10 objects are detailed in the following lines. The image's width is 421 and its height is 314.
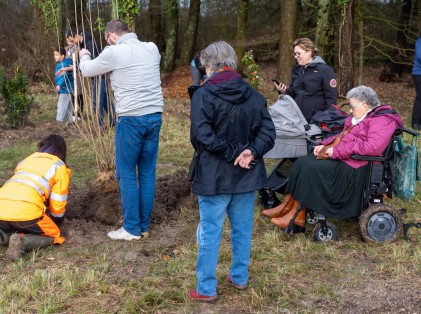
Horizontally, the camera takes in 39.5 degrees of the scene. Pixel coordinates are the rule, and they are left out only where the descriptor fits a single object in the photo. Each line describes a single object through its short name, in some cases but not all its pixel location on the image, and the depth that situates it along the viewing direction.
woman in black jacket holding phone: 6.25
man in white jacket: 5.03
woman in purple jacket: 5.14
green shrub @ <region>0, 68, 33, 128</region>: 10.86
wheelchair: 5.20
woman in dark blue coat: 3.76
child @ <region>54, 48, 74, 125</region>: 9.70
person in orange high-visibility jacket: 4.88
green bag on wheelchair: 5.45
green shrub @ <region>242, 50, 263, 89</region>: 13.22
